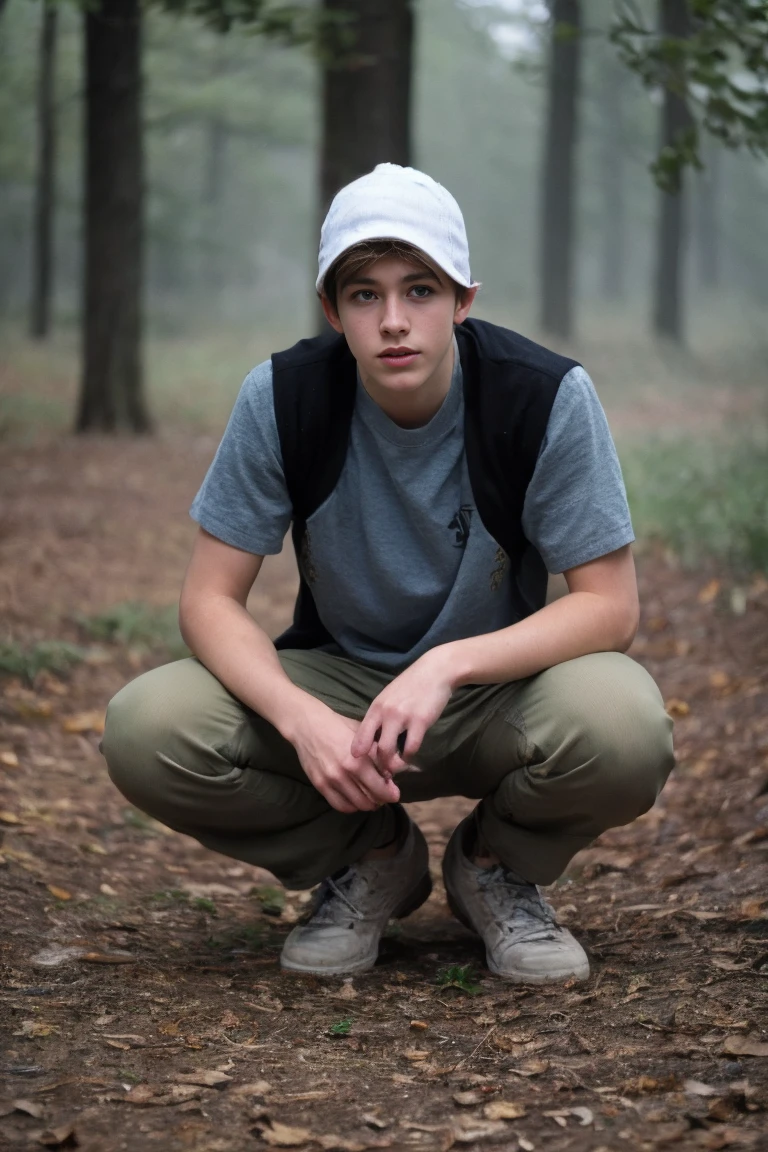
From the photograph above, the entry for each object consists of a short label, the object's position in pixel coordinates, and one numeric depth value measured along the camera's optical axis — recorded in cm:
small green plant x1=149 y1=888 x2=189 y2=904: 338
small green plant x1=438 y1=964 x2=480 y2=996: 274
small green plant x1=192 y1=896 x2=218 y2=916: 335
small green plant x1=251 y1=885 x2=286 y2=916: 346
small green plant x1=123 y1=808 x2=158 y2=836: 399
